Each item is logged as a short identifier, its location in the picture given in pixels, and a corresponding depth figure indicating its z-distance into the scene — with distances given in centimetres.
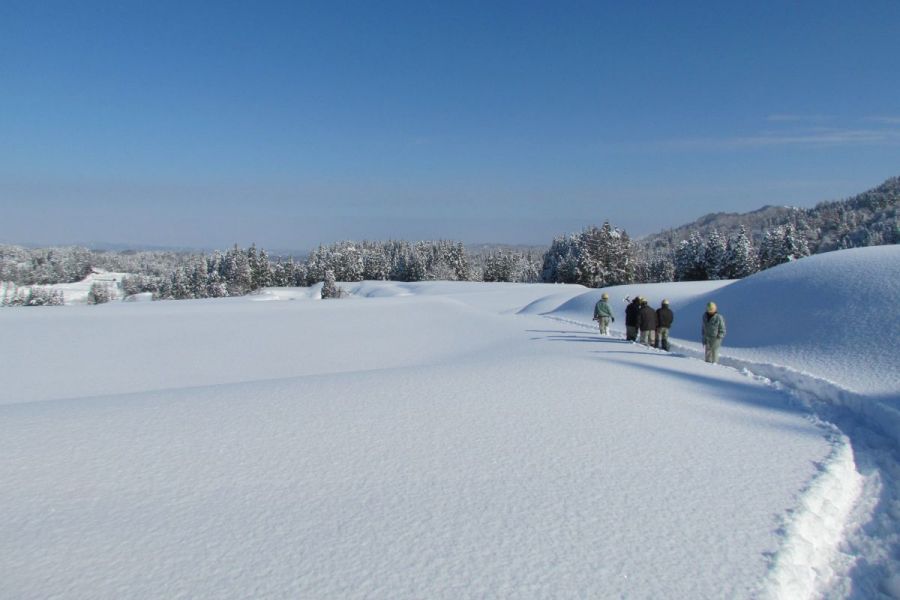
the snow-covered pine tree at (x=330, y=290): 7047
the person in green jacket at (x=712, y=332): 1382
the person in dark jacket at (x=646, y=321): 1694
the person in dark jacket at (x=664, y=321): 1672
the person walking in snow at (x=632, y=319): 1788
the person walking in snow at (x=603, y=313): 1980
